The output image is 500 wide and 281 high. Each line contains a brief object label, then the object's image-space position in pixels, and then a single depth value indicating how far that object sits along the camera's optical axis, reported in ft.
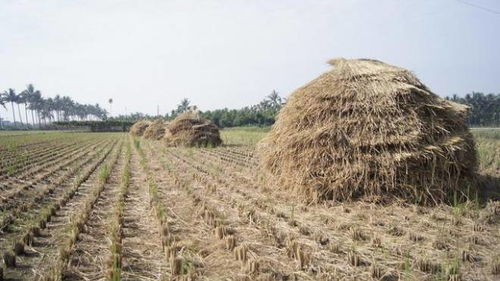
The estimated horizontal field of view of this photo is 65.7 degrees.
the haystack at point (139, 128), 131.60
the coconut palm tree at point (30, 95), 314.76
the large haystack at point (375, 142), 21.54
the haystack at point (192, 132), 70.38
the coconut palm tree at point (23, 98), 302.25
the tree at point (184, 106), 308.97
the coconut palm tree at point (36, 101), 320.19
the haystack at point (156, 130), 99.81
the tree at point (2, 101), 278.38
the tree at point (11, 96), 287.14
